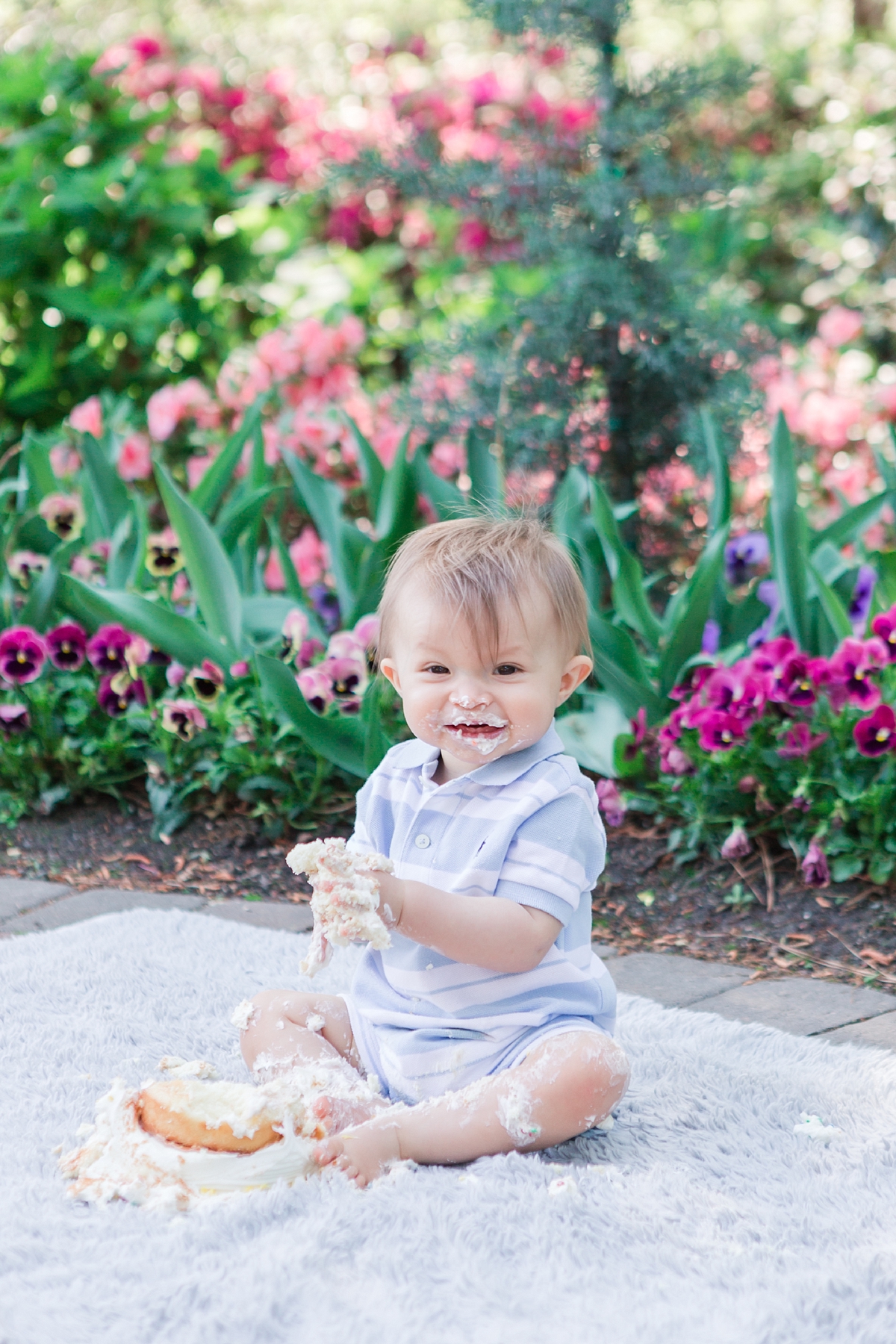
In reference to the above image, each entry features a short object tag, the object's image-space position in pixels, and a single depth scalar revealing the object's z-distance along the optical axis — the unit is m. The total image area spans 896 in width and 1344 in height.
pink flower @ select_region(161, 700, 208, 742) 2.84
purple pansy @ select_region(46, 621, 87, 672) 3.07
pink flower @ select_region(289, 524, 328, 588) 3.73
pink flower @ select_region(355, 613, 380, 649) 2.88
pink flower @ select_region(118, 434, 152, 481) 4.00
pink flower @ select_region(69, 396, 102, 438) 4.15
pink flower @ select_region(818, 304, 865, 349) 5.68
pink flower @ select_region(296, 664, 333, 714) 2.78
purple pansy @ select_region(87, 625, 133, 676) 3.01
